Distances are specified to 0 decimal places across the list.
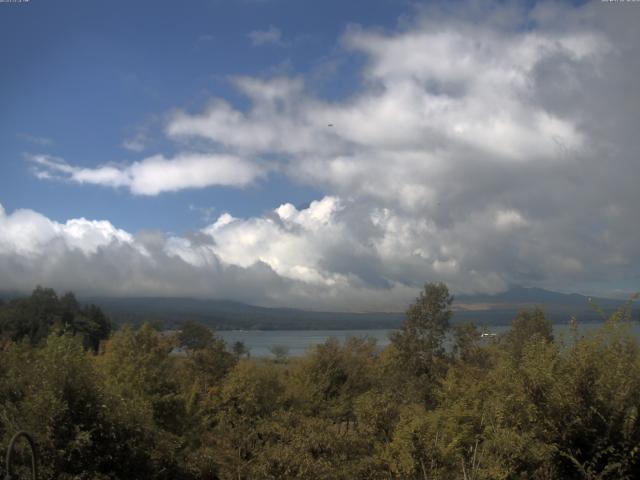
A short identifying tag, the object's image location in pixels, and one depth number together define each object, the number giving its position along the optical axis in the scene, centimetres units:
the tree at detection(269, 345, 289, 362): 6647
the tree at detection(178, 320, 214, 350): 5887
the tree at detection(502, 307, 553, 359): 3788
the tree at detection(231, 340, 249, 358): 5923
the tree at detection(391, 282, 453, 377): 3416
